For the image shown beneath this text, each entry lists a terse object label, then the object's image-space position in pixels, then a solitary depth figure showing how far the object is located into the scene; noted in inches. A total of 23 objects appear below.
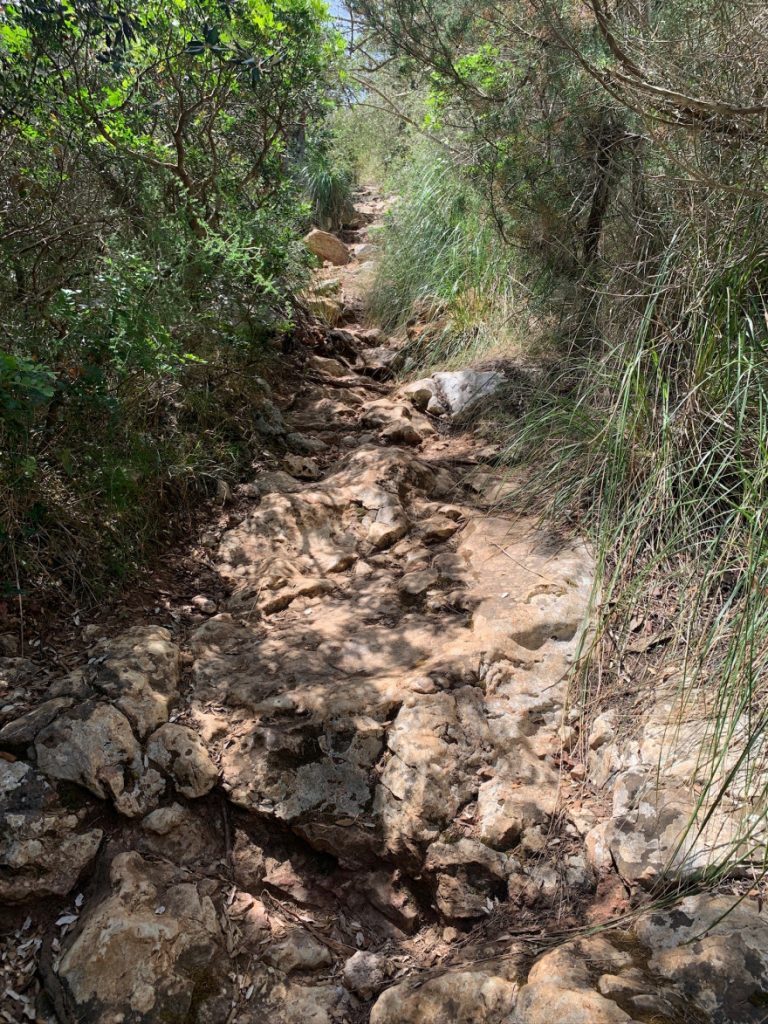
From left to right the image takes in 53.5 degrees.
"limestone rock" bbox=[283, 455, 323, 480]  168.1
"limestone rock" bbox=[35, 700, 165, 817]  87.7
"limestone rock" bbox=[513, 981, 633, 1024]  61.2
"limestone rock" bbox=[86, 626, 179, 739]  96.9
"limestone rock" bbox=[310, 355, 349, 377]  213.8
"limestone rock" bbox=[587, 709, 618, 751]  95.9
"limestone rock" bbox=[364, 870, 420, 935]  86.4
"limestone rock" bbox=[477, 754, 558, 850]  88.1
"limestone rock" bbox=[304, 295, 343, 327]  235.3
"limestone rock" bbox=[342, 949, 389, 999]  78.7
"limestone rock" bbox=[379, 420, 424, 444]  179.0
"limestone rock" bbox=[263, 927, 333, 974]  80.9
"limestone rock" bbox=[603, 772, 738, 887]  76.1
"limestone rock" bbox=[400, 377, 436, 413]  194.9
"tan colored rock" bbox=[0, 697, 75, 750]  88.6
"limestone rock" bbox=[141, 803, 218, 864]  87.9
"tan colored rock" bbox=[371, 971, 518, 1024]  67.3
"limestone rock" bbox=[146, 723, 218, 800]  92.6
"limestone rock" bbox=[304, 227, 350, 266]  308.4
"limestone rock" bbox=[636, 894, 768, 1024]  62.7
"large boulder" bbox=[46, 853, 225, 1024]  73.0
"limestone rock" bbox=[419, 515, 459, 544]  143.0
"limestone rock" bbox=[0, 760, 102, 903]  79.6
